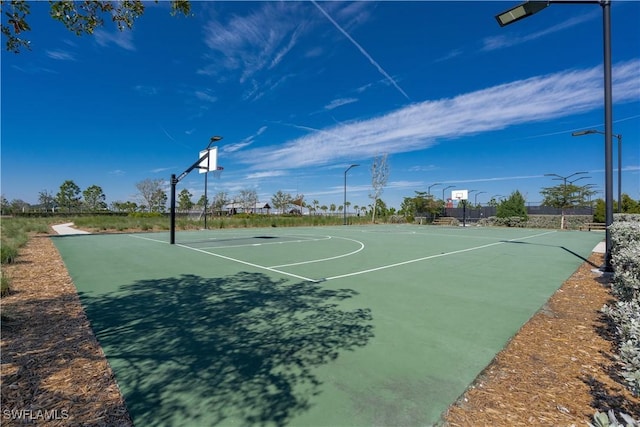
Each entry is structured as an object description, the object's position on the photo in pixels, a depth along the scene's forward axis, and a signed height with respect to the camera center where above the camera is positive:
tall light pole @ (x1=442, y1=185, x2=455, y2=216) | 43.16 +0.81
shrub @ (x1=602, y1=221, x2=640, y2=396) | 1.96 -0.84
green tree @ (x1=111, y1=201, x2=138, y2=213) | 54.85 +1.05
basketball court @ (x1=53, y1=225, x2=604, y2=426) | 2.30 -1.40
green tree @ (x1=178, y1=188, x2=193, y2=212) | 63.88 +2.41
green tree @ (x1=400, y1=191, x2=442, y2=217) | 42.56 +1.32
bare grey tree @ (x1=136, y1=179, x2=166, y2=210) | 55.16 +3.83
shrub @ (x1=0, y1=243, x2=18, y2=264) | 7.41 -1.08
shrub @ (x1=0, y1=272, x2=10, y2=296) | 4.87 -1.21
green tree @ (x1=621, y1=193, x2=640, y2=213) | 27.36 +1.06
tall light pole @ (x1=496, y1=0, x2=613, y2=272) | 5.84 +3.04
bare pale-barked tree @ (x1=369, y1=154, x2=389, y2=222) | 46.69 +5.51
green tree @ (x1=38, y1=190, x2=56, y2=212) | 50.53 +1.70
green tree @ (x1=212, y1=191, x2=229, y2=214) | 63.13 +2.62
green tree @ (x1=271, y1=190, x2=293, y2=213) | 69.94 +2.84
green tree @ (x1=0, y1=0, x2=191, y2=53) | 3.03 +2.11
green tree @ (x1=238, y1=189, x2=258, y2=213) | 69.06 +2.95
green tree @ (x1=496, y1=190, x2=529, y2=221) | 32.77 +0.89
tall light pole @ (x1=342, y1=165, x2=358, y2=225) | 33.06 +3.37
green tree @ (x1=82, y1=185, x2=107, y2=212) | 53.59 +2.45
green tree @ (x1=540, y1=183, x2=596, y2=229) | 42.38 +2.83
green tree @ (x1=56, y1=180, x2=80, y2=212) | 50.24 +2.51
